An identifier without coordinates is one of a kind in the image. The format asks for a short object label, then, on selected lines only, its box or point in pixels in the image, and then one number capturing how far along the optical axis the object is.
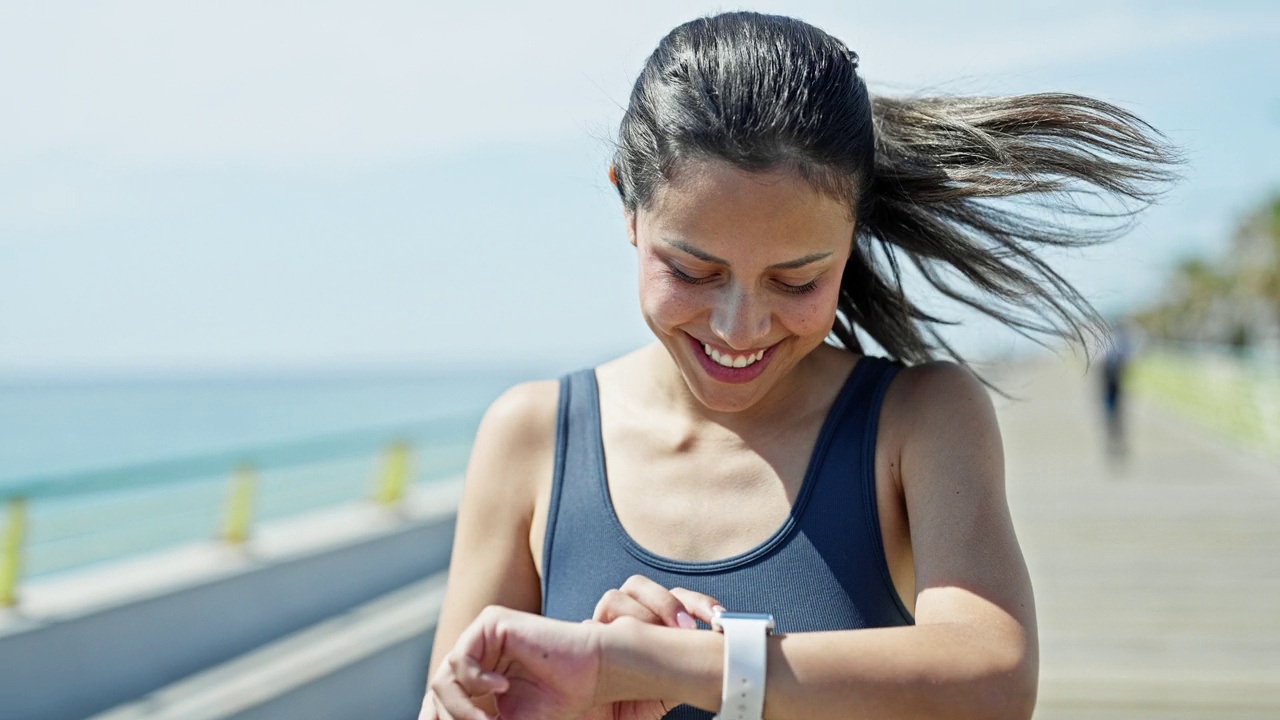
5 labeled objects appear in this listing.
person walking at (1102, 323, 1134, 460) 13.83
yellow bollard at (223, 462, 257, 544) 5.72
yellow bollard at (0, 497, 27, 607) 4.31
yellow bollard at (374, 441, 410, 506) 7.44
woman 1.31
